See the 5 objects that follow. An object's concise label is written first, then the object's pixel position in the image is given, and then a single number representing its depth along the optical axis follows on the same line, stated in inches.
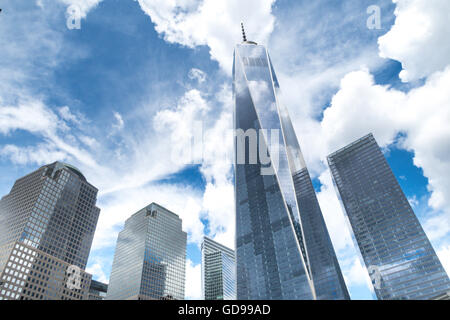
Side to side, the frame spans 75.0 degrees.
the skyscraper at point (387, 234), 5777.6
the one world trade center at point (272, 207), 5098.4
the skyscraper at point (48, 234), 4650.6
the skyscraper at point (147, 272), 6857.3
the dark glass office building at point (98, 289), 7318.9
